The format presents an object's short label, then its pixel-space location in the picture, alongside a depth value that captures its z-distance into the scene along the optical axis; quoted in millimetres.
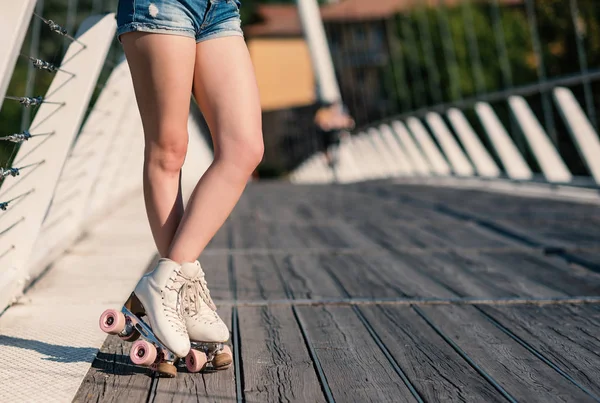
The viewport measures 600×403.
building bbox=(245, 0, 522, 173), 30812
